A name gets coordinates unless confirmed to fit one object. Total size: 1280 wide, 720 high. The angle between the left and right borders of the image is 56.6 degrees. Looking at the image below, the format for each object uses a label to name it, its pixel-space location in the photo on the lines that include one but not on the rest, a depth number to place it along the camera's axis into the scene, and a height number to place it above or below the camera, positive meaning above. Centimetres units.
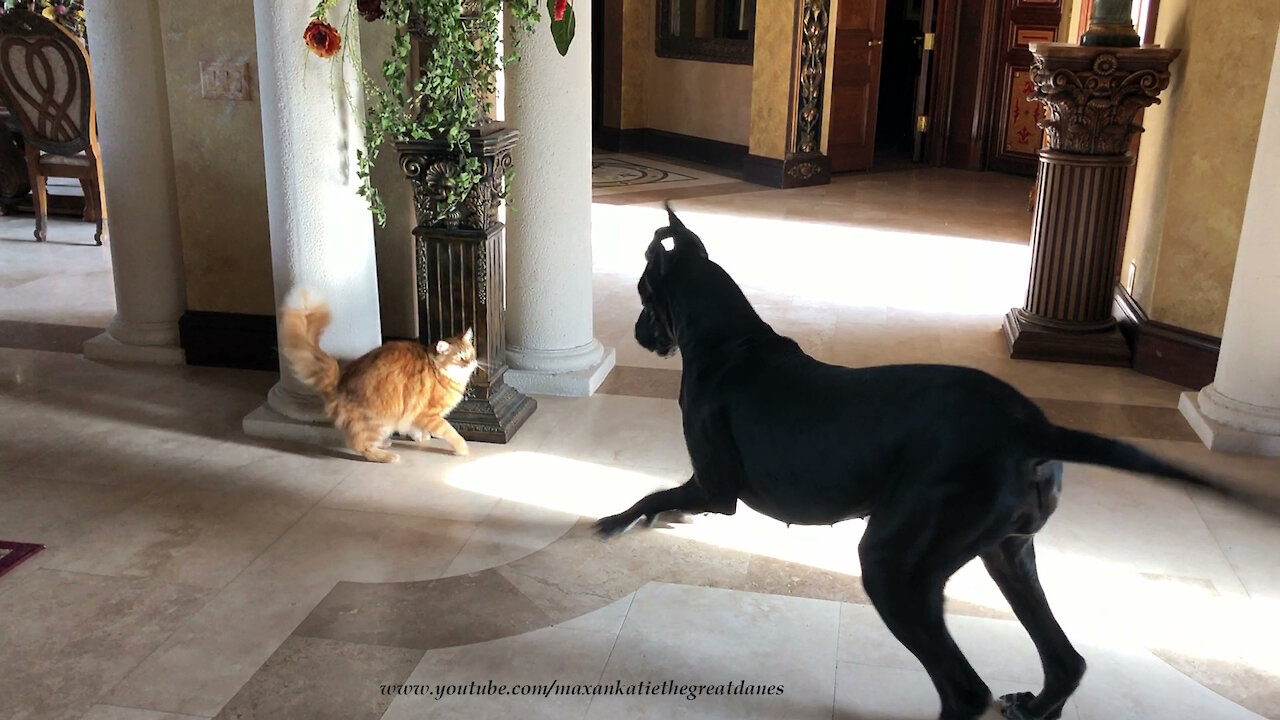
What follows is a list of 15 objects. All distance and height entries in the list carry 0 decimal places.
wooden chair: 662 -45
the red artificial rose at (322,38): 359 -7
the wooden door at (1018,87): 977 -49
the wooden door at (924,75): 1034 -43
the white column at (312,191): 384 -58
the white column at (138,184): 467 -68
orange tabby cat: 392 -117
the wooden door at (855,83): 978 -48
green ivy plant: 373 -16
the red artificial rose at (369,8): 361 +2
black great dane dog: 222 -83
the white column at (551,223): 444 -76
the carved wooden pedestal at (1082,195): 507 -72
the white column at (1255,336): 411 -105
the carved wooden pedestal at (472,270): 400 -86
